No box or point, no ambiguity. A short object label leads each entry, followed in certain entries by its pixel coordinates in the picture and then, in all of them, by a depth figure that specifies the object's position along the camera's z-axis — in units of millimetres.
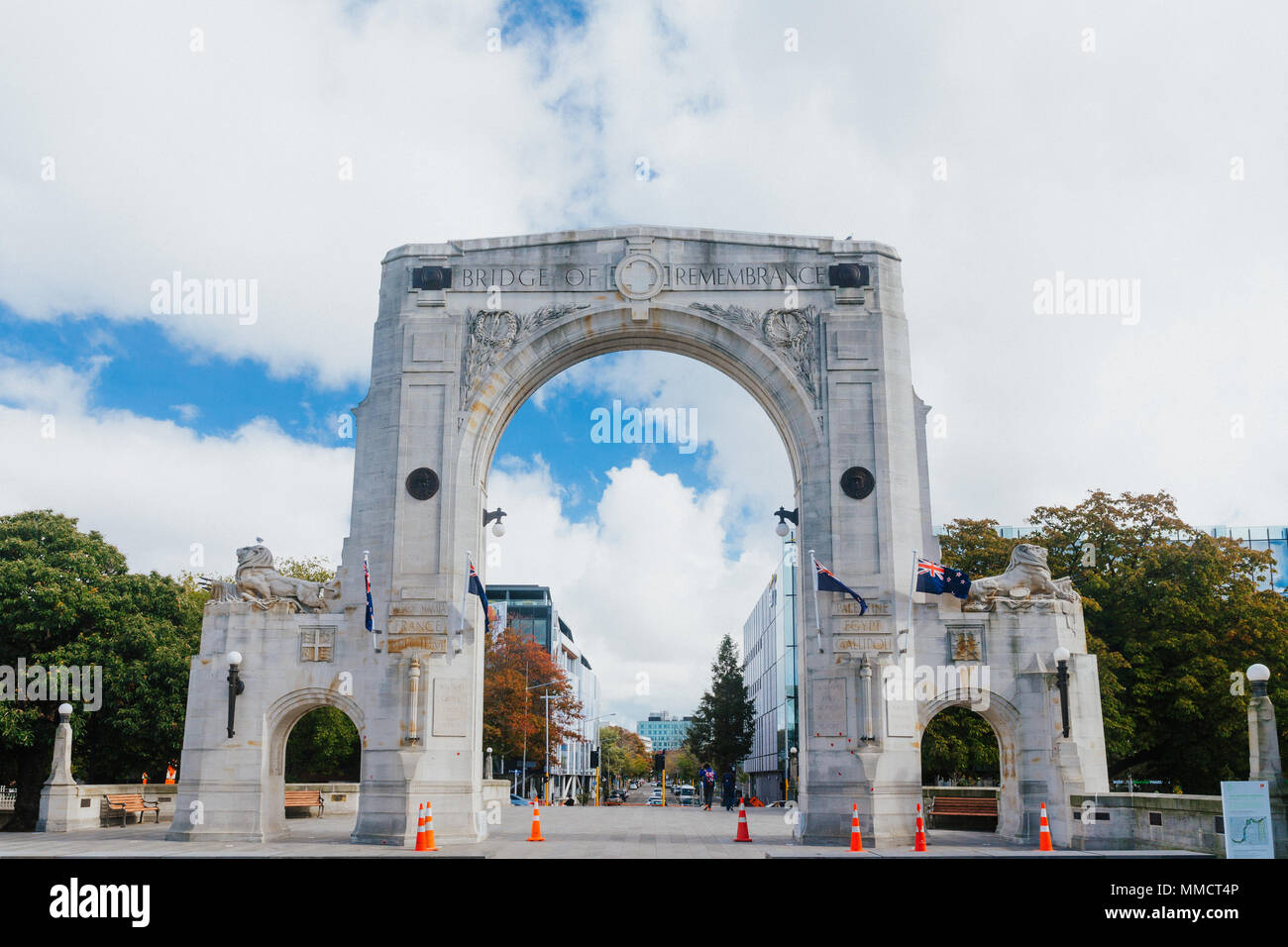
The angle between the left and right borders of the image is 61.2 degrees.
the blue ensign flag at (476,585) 24453
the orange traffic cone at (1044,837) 19864
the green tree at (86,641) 28438
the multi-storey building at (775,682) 63938
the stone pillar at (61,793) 25625
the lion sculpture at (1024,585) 23484
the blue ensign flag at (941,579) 23203
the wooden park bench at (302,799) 31834
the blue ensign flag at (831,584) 23500
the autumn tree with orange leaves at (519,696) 57031
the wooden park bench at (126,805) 28469
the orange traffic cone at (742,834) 22500
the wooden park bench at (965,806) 27188
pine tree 78562
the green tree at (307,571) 50406
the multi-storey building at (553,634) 99938
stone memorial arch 22875
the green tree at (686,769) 147750
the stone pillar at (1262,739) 16406
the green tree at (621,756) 133250
